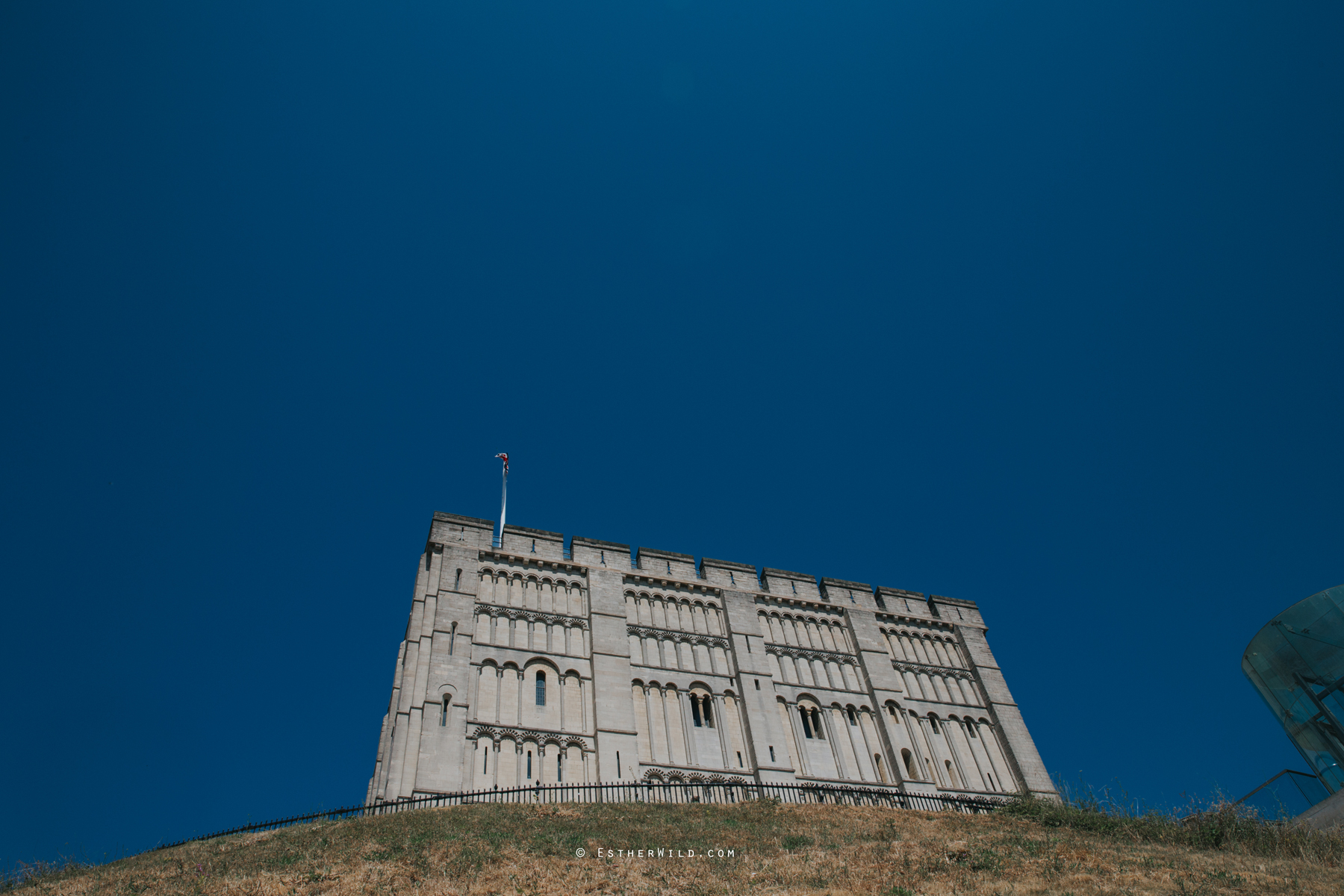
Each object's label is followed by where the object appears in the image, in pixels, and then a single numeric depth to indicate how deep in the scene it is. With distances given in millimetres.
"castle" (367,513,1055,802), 30703
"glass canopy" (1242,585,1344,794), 22422
